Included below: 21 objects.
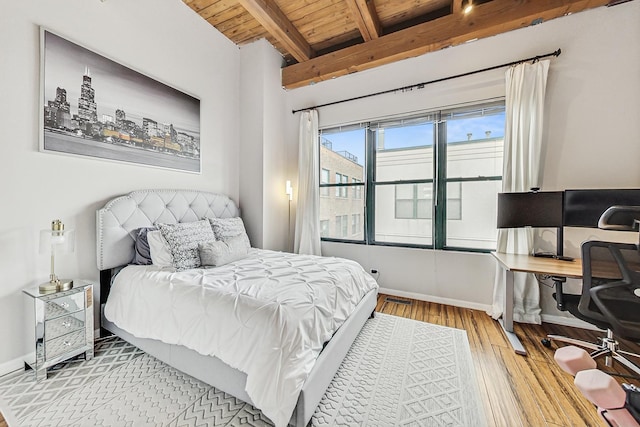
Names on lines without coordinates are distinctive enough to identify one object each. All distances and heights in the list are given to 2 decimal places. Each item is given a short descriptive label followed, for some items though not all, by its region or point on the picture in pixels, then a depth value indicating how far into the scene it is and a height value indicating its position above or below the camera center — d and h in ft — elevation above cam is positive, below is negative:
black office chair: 4.68 -1.55
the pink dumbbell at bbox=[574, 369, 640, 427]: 2.88 -2.19
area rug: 4.60 -3.87
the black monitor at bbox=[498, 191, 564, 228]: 7.85 +0.11
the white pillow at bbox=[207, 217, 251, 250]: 8.98 -0.71
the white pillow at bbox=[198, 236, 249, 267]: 7.32 -1.30
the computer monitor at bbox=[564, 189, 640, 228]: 6.94 +0.31
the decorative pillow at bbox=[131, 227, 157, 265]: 7.33 -1.20
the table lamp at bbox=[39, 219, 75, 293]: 5.80 -0.86
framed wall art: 6.35 +2.99
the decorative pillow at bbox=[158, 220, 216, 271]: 6.98 -0.96
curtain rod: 8.24 +5.23
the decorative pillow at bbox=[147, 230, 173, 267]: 6.97 -1.17
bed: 4.24 -2.17
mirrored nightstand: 5.48 -2.74
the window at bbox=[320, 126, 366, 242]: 12.12 +1.53
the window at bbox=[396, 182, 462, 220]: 10.14 +0.45
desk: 6.42 -1.51
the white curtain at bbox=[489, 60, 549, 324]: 8.26 +2.00
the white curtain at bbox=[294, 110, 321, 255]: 12.21 +1.30
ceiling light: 7.80 +6.72
